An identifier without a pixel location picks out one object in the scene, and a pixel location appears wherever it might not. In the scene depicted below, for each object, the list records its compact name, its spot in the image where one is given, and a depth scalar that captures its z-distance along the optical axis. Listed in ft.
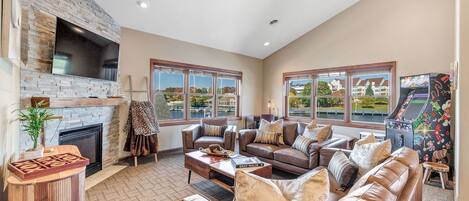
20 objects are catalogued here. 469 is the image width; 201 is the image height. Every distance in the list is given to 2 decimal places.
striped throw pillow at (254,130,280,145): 13.25
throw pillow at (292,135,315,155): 11.18
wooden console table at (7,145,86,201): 4.75
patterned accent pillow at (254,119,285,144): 13.37
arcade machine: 11.32
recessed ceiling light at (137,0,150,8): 11.99
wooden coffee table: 8.71
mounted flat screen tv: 9.51
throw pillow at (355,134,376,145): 8.18
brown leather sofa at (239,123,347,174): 10.39
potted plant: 6.12
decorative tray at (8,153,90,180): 5.02
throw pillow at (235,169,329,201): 3.79
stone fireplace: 8.57
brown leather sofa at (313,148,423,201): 3.89
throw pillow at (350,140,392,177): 6.77
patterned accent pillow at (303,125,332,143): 11.50
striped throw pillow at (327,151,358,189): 6.79
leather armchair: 13.98
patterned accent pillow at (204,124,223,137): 15.35
